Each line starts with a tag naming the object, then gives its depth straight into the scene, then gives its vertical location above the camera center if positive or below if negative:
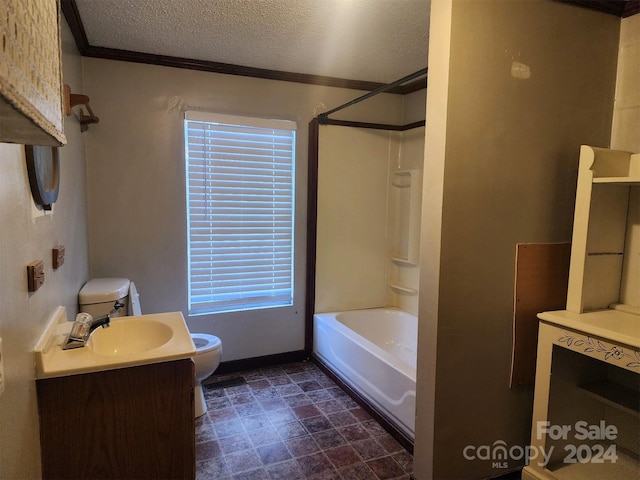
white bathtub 2.29 -1.12
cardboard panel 1.84 -0.42
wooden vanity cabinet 1.35 -0.82
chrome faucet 1.48 -0.52
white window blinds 2.97 -0.09
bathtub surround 3.33 -0.12
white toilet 2.25 -0.66
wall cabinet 0.43 +0.16
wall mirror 1.33 +0.09
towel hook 1.72 +0.48
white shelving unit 1.68 -0.54
